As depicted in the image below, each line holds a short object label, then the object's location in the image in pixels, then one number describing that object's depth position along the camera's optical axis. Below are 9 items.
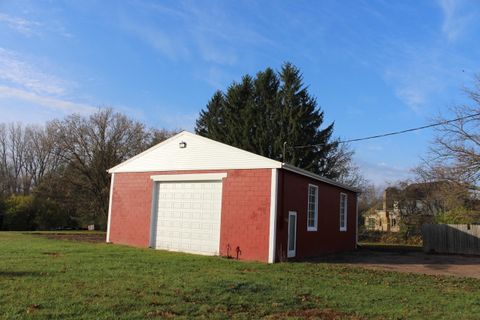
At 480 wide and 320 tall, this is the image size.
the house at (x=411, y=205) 30.02
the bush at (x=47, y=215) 32.31
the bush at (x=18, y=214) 31.20
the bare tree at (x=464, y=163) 24.44
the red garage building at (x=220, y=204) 14.80
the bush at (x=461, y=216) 25.67
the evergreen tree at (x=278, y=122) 34.12
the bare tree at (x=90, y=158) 35.78
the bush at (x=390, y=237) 29.55
